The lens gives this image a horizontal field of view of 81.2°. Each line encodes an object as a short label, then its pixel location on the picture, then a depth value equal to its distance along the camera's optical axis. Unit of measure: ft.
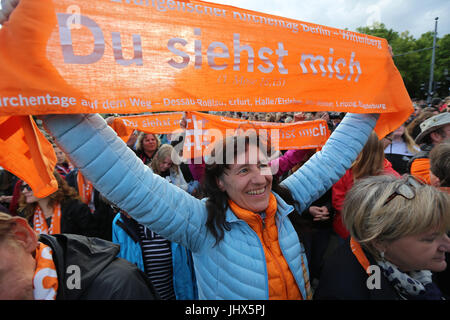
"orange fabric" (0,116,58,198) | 3.77
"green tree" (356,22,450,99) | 114.73
